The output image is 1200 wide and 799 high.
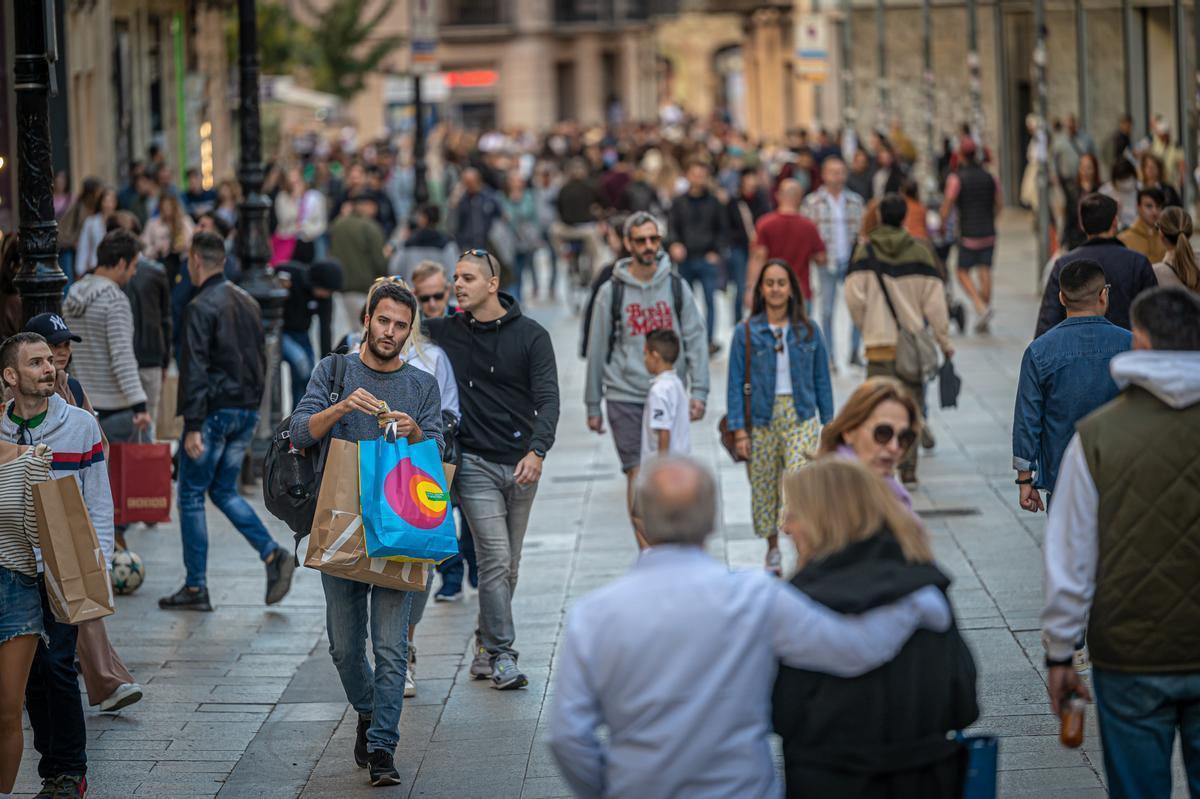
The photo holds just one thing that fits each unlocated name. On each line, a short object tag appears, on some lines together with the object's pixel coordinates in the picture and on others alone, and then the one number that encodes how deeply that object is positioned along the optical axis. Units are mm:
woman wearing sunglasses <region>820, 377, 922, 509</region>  10992
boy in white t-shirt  20187
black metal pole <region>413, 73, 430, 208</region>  50719
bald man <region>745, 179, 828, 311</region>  33125
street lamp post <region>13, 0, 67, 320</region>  17578
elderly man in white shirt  8672
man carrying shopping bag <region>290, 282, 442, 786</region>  14195
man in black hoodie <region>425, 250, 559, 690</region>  16859
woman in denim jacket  20344
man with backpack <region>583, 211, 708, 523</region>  21094
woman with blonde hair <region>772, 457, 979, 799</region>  8930
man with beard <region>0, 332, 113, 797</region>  13797
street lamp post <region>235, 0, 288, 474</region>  28172
